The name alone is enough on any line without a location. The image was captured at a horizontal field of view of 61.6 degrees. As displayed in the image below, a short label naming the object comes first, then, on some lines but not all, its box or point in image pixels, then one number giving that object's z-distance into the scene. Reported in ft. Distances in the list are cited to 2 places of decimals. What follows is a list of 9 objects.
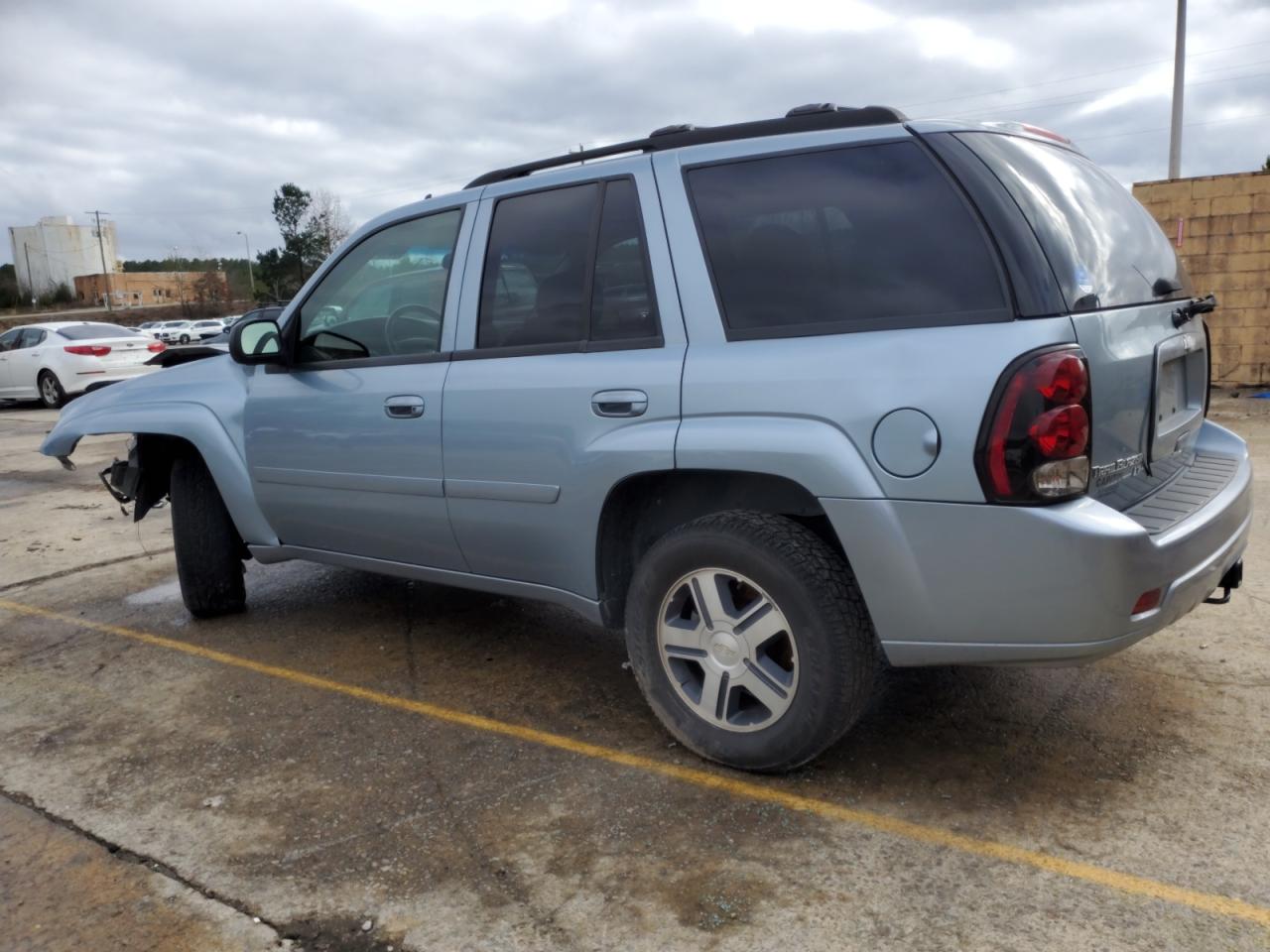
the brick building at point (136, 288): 299.99
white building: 320.91
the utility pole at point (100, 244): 310.90
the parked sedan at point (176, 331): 150.88
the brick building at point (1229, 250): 35.91
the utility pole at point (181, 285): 260.97
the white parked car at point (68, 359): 56.08
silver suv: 8.70
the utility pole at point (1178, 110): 67.05
